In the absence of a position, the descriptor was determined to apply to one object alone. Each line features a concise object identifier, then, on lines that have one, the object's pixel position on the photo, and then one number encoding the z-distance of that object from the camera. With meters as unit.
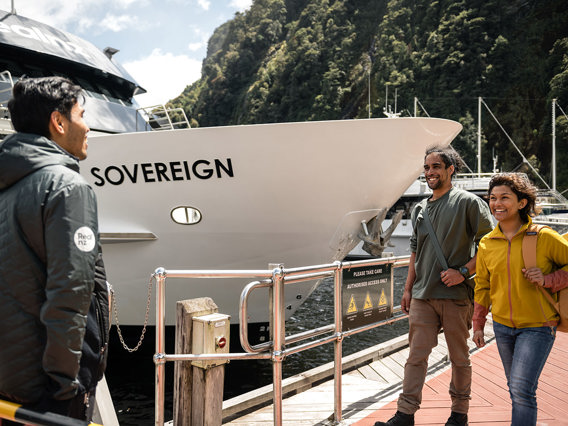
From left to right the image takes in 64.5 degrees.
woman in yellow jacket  2.15
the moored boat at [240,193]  5.03
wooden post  2.68
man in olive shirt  2.75
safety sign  3.21
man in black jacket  1.38
